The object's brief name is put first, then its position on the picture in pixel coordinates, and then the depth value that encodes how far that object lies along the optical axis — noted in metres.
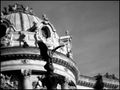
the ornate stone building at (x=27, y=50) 40.12
